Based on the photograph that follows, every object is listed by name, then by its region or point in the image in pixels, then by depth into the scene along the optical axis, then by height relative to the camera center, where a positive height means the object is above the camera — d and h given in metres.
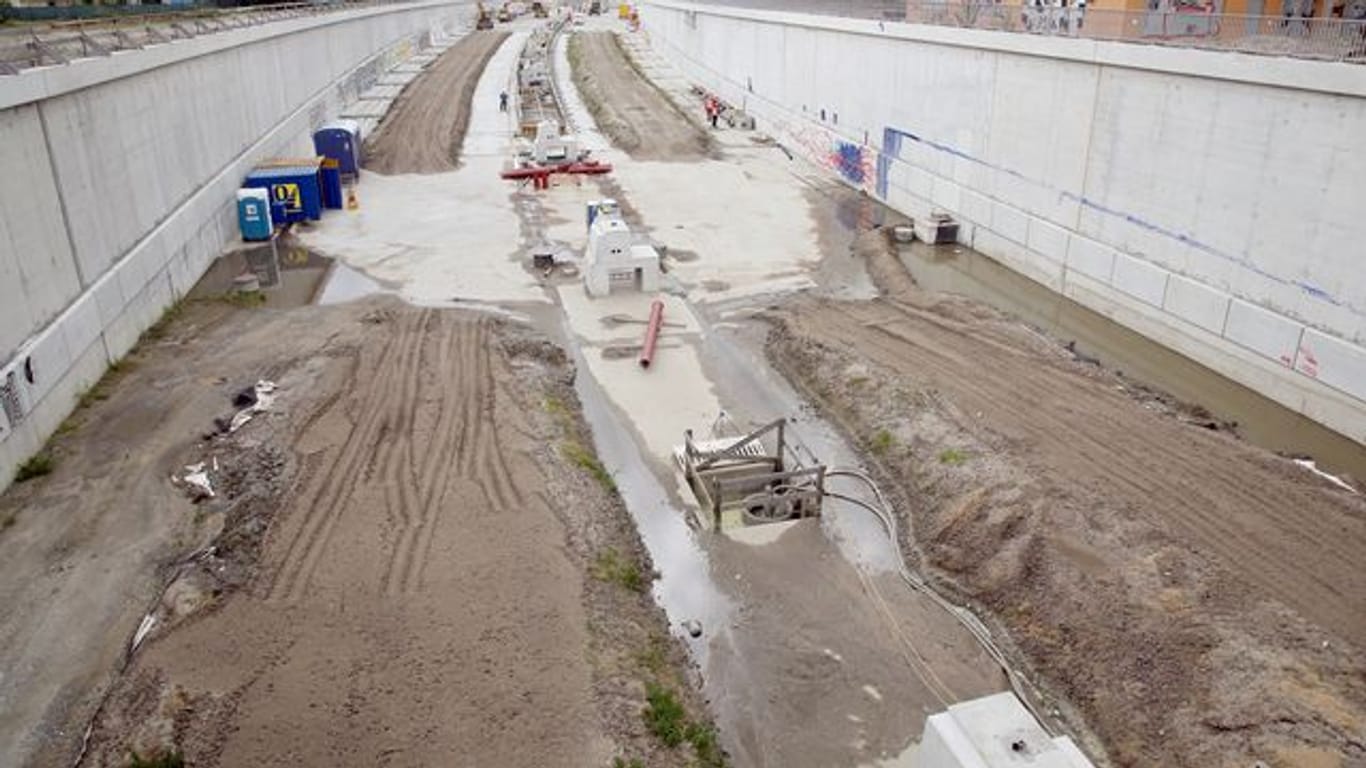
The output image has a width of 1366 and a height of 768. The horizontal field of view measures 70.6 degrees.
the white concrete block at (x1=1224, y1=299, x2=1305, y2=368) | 18.36 -6.15
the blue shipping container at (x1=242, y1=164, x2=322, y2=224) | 30.77 -5.36
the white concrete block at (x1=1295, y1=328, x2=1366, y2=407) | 16.92 -6.20
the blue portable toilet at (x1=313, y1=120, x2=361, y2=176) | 35.25 -4.65
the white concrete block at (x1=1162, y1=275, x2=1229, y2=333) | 19.97 -6.08
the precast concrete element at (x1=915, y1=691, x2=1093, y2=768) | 7.61 -5.56
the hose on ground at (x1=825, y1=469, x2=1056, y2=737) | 11.65 -7.65
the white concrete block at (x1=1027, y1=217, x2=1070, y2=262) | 24.98 -5.93
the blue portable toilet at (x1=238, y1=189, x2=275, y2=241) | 28.91 -5.70
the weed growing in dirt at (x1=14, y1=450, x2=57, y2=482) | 14.84 -6.58
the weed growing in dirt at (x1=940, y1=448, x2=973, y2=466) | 15.74 -6.99
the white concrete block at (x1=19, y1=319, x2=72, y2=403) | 15.55 -5.42
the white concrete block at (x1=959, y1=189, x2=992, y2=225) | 28.36 -5.81
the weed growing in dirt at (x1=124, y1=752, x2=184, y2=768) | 9.24 -6.70
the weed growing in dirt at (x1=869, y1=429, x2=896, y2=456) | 16.89 -7.26
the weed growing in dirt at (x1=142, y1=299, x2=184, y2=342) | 21.06 -6.55
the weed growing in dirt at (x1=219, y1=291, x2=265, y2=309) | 23.58 -6.64
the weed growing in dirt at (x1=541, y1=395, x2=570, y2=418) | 17.92 -7.03
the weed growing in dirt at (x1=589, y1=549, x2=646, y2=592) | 13.01 -7.23
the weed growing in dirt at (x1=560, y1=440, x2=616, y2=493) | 15.87 -7.18
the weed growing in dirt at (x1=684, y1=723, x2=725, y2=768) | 10.27 -7.49
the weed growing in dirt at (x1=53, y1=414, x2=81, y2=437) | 16.36 -6.57
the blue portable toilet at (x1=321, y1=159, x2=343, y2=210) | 32.44 -5.53
